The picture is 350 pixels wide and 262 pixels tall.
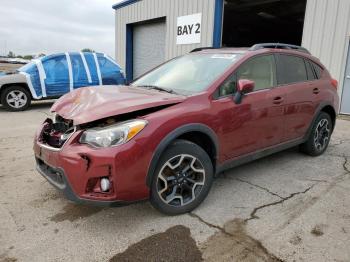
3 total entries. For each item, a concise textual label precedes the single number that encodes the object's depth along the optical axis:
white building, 8.49
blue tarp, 9.18
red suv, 2.64
